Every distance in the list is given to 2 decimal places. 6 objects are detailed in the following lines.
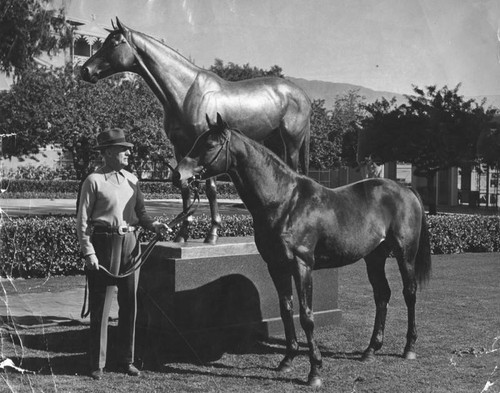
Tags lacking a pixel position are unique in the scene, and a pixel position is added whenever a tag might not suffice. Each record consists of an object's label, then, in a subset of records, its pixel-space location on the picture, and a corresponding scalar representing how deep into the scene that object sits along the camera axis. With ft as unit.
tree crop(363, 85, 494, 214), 34.47
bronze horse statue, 21.21
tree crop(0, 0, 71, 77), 40.57
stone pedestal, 21.21
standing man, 18.22
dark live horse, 17.72
